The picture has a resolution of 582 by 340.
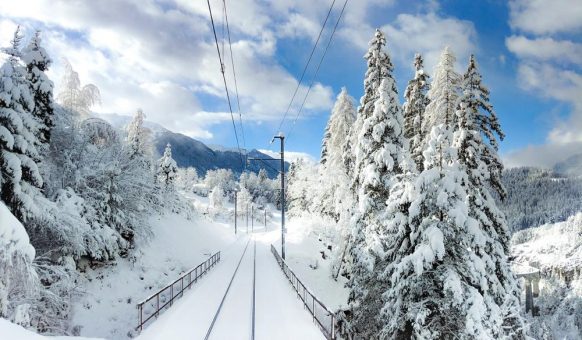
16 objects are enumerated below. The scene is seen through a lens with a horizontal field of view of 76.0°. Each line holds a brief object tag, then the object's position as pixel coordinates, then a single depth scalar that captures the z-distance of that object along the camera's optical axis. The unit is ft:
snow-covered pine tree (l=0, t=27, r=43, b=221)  46.73
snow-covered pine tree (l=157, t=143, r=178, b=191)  209.60
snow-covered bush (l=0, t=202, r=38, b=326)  34.06
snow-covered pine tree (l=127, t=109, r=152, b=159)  168.66
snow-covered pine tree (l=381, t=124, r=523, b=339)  40.83
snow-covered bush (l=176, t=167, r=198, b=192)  499.30
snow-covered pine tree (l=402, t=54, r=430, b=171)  76.44
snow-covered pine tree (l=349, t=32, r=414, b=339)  56.03
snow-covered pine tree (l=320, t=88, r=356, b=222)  98.94
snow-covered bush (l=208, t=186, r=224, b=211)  396.37
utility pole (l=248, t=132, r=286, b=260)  99.58
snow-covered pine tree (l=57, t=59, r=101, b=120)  101.65
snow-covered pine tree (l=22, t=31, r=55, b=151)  55.26
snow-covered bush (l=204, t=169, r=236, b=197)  620.08
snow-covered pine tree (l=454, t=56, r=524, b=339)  49.73
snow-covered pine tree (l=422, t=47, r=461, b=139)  63.41
